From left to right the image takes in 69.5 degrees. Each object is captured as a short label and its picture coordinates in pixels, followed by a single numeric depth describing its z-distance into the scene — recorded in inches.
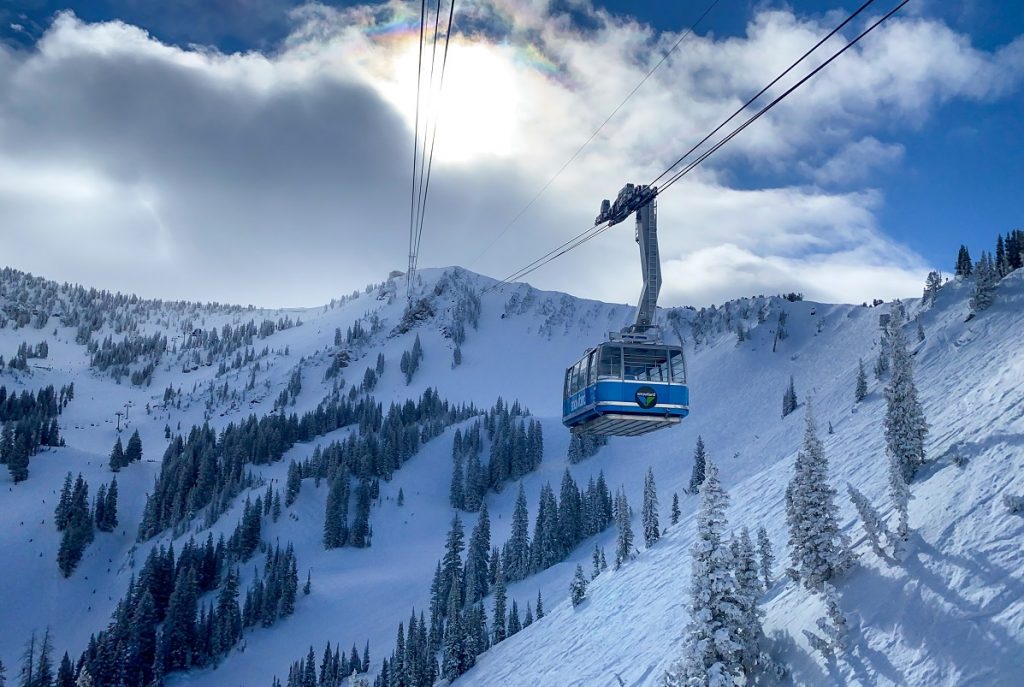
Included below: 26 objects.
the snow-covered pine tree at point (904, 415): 1918.1
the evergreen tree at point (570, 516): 5078.7
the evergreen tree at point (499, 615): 3649.1
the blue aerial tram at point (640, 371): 999.0
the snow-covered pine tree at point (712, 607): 1397.6
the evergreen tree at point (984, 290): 4128.9
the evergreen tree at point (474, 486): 6432.1
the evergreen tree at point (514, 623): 3686.0
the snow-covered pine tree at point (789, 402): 5639.8
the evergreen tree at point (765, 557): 1935.2
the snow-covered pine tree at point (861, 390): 4197.3
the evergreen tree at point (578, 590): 3144.7
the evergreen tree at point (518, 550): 4899.1
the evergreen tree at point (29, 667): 3992.1
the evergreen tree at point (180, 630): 4320.9
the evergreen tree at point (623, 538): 3597.2
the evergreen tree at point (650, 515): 3599.7
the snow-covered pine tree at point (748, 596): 1427.2
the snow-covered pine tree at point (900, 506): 1470.4
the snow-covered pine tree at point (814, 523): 1551.4
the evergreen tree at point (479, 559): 4815.0
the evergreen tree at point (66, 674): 3887.8
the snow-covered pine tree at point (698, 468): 4675.2
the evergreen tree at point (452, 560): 4643.2
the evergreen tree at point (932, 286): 5500.0
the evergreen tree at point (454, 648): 3316.9
